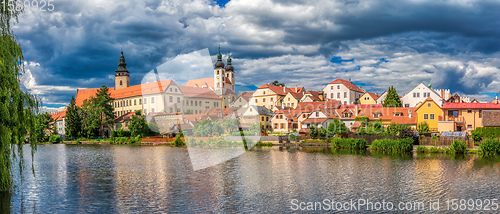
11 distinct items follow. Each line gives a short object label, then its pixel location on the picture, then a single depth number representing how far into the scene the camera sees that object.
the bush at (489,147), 41.28
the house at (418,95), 84.56
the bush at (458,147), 42.81
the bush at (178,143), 67.00
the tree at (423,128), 59.30
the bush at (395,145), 46.89
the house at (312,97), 97.62
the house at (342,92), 99.88
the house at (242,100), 110.81
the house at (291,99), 101.60
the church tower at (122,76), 127.50
